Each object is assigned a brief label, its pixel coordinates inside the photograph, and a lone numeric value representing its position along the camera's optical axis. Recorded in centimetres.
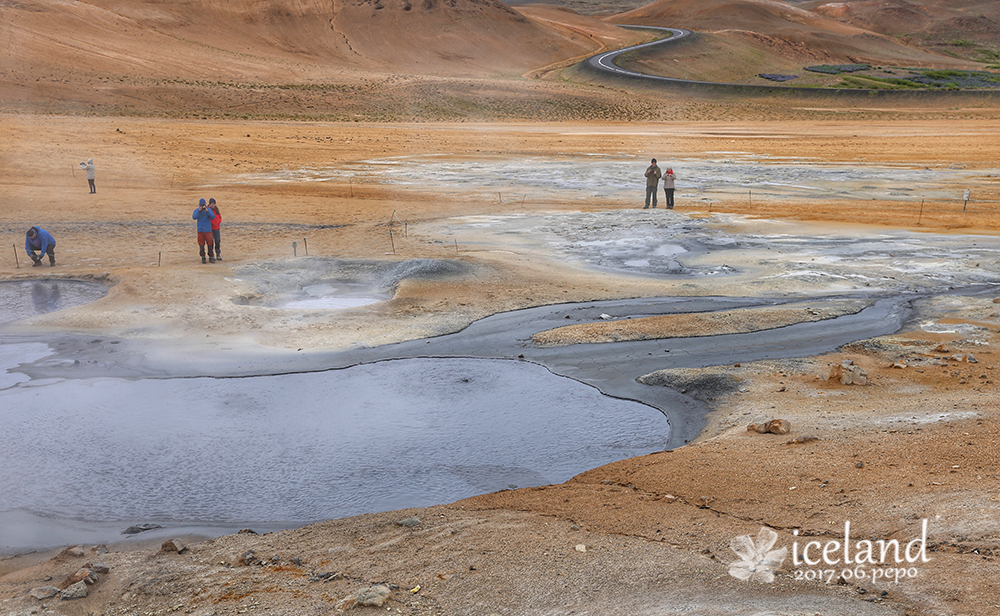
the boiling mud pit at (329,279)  1608
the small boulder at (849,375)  1113
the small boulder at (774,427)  945
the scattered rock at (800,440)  912
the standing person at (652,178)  2497
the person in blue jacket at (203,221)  1828
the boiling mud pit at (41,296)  1549
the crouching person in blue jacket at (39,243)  1827
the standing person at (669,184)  2522
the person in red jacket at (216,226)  1870
